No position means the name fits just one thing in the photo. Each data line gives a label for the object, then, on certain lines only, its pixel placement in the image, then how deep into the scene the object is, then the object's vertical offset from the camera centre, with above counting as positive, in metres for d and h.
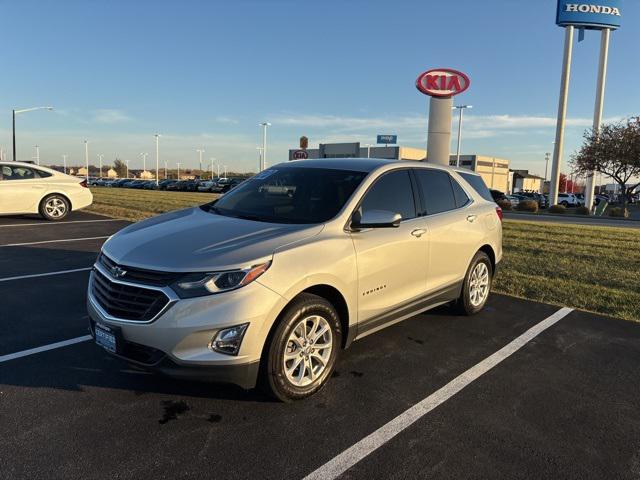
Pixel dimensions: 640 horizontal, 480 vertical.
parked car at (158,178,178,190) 65.50 -1.31
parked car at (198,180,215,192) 59.66 -1.24
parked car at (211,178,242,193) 59.52 -1.37
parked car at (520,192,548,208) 46.21 -0.90
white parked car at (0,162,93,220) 12.72 -0.61
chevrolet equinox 3.10 -0.67
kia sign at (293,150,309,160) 17.18 +0.93
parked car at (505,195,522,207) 42.70 -0.78
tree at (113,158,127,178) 140.62 +1.16
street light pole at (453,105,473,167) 52.80 +6.85
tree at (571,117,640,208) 35.09 +3.05
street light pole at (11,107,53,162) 36.88 +2.91
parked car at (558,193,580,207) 49.68 -0.79
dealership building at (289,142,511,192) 72.06 +4.65
